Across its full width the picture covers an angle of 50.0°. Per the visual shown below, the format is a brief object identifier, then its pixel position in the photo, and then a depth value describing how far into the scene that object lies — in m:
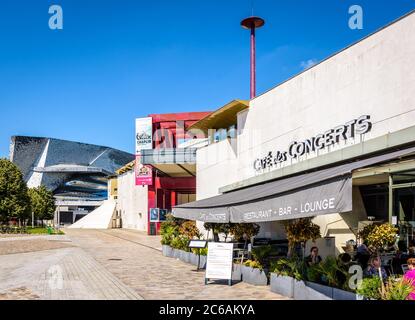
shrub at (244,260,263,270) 12.20
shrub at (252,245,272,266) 12.41
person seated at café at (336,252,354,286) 8.62
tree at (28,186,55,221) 82.00
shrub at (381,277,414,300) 6.90
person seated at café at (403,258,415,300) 6.87
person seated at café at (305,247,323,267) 10.85
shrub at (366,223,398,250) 7.78
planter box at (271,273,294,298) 10.04
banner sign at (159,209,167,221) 40.91
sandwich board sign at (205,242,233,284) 12.07
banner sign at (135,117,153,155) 42.94
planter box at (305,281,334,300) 8.58
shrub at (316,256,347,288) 8.66
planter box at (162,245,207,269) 16.33
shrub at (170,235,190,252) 19.59
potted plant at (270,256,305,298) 9.98
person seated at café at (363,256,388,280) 8.41
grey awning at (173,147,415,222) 6.79
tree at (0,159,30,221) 51.72
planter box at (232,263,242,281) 12.89
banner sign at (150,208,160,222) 40.75
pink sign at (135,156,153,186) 43.97
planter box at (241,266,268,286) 11.98
